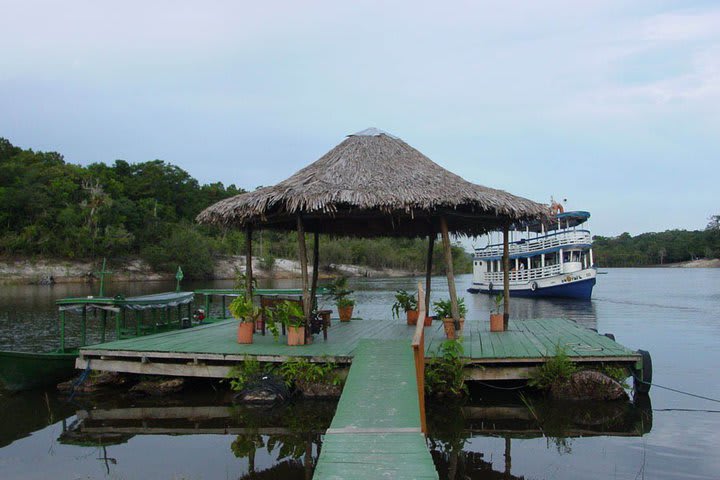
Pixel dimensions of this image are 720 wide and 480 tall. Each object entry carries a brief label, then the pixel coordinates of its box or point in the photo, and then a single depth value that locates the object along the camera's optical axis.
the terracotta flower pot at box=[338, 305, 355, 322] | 12.97
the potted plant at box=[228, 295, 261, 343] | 9.62
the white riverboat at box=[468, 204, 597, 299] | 32.25
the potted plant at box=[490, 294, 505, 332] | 11.04
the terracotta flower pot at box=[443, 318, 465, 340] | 9.72
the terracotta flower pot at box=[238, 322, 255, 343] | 9.65
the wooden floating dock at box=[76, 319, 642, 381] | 8.52
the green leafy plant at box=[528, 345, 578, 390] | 8.35
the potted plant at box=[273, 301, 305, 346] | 9.45
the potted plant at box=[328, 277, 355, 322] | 12.91
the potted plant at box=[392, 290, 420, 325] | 12.13
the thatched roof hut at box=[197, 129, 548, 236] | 9.06
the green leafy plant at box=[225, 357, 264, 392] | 8.64
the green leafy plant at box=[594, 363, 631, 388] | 8.45
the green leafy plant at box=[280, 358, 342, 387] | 8.50
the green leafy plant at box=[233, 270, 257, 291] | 10.53
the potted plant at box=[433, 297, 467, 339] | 9.73
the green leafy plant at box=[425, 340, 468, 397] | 8.32
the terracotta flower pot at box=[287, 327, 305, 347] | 9.48
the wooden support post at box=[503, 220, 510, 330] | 11.06
